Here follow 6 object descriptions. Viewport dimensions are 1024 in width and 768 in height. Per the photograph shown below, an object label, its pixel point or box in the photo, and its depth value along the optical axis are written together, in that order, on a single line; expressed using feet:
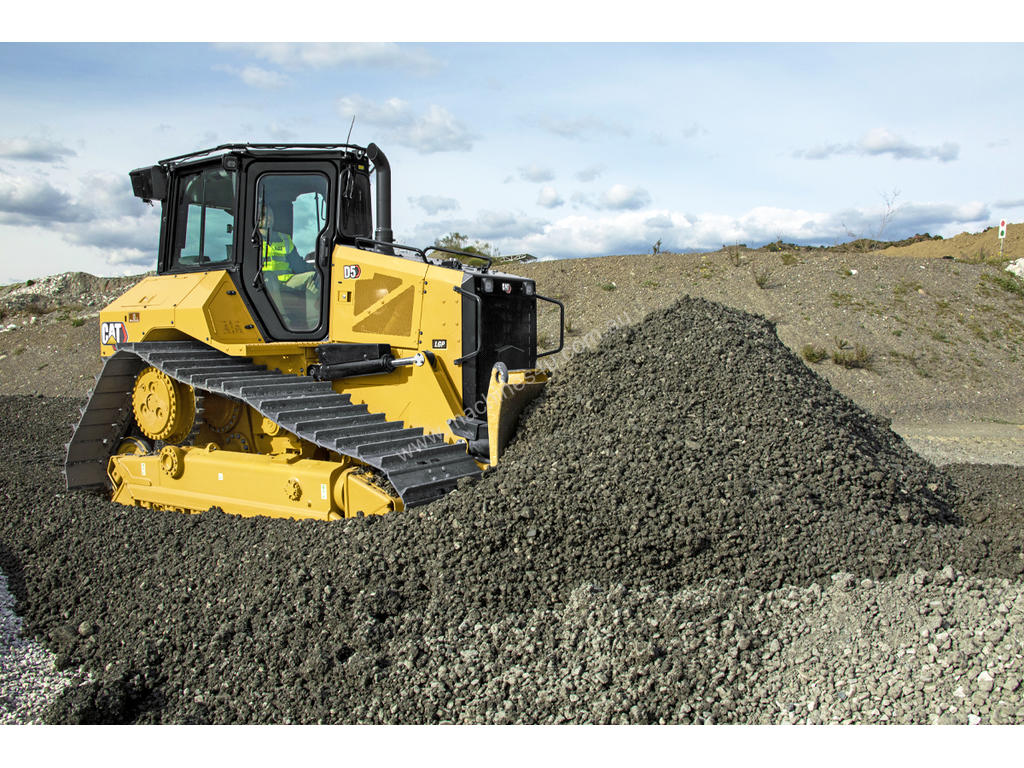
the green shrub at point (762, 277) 68.23
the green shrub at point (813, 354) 57.41
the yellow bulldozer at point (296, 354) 19.57
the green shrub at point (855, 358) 56.95
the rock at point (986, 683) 11.06
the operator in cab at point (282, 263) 22.30
